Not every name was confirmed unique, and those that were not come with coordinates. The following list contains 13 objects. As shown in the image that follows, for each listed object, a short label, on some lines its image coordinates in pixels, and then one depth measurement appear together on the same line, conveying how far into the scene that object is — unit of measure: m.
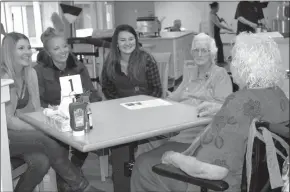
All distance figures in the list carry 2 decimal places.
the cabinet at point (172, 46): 6.48
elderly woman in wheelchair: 1.54
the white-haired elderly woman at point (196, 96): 2.11
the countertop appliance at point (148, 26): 6.62
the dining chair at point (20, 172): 2.29
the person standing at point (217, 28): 8.91
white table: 1.85
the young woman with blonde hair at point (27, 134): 2.32
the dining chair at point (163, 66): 3.35
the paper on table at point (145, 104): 2.54
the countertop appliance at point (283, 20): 4.18
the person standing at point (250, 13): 7.16
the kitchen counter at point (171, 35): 6.51
